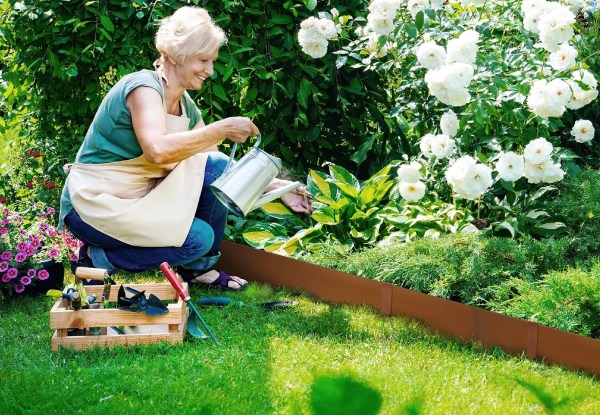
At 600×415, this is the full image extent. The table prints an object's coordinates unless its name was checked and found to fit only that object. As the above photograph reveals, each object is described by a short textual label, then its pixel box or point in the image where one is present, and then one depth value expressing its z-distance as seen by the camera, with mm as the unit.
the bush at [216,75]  4367
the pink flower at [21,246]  3592
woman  3164
